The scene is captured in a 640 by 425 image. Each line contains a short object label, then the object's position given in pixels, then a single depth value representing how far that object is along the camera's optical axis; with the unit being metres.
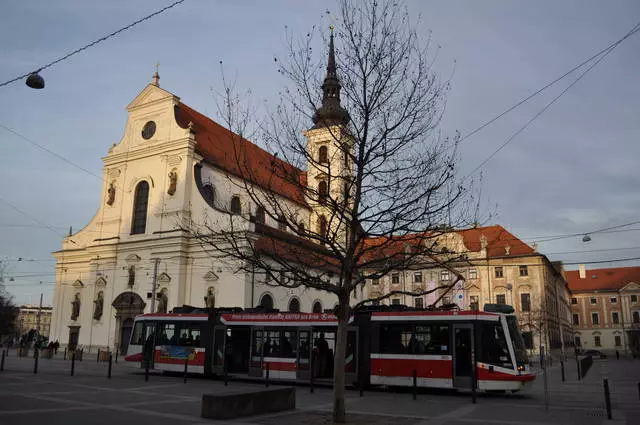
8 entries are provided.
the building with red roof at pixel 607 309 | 89.88
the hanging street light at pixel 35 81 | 12.12
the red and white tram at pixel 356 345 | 16.88
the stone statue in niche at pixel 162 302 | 38.78
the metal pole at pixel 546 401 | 13.30
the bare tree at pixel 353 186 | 11.73
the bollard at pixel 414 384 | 15.94
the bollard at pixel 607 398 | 11.76
